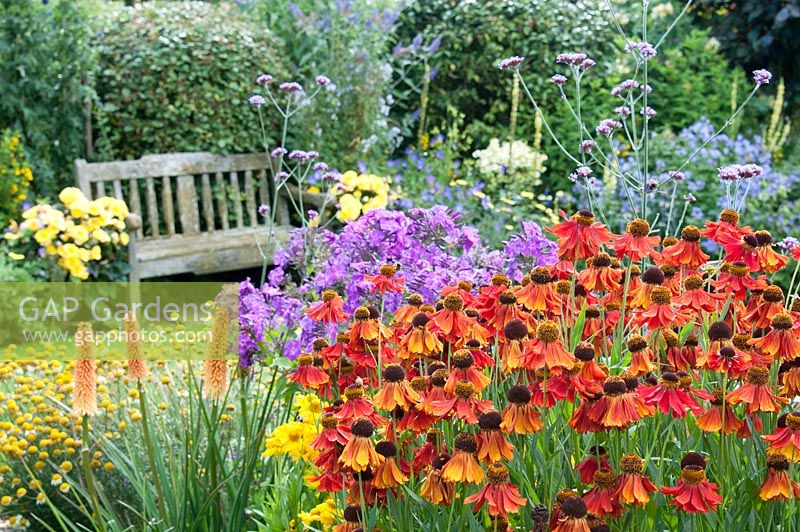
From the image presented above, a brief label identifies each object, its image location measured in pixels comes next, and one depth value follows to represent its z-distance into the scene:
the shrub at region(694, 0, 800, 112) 6.60
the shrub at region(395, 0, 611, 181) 7.14
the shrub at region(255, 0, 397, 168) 6.15
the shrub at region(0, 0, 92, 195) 5.48
